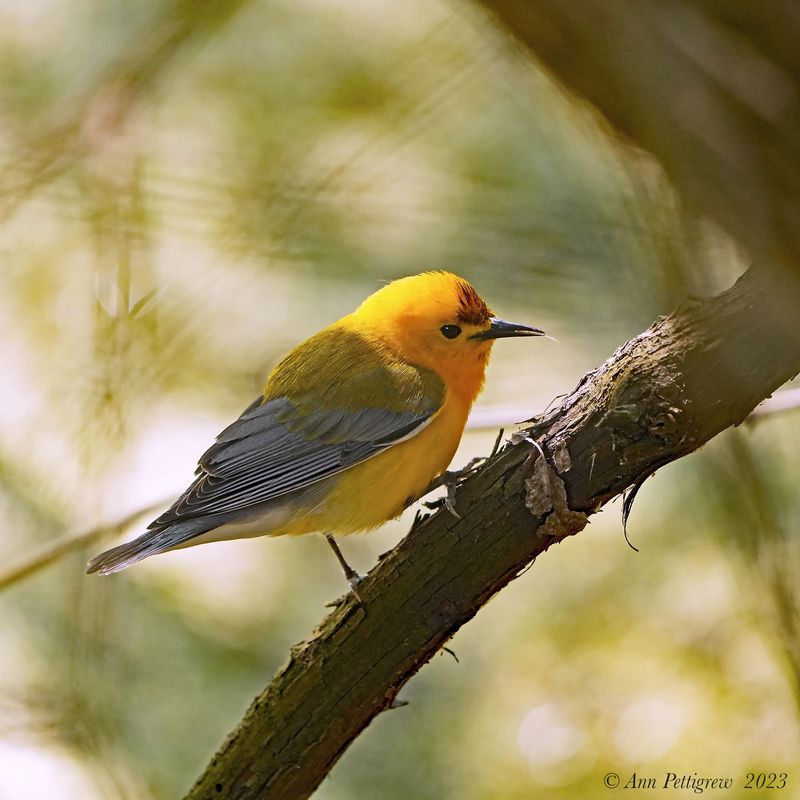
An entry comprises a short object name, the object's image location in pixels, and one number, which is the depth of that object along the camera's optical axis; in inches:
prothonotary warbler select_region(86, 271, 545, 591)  259.9
